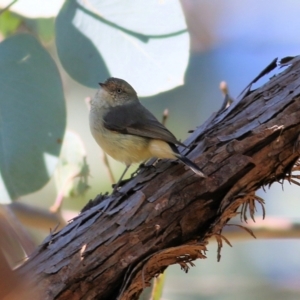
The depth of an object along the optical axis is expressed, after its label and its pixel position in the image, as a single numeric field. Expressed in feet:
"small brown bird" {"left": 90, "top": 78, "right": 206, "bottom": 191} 12.90
